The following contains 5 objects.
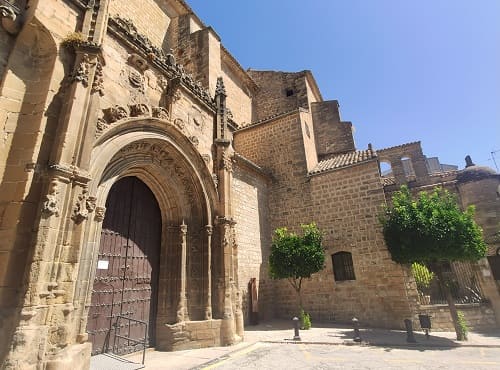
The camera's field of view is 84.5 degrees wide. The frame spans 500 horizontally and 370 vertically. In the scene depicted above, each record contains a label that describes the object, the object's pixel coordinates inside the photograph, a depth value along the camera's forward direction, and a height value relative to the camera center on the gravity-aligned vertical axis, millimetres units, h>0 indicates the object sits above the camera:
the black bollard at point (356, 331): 7379 -1231
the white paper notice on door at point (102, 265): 5699 +574
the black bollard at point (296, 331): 7586 -1197
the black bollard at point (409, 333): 7189 -1319
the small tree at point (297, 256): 9500 +955
